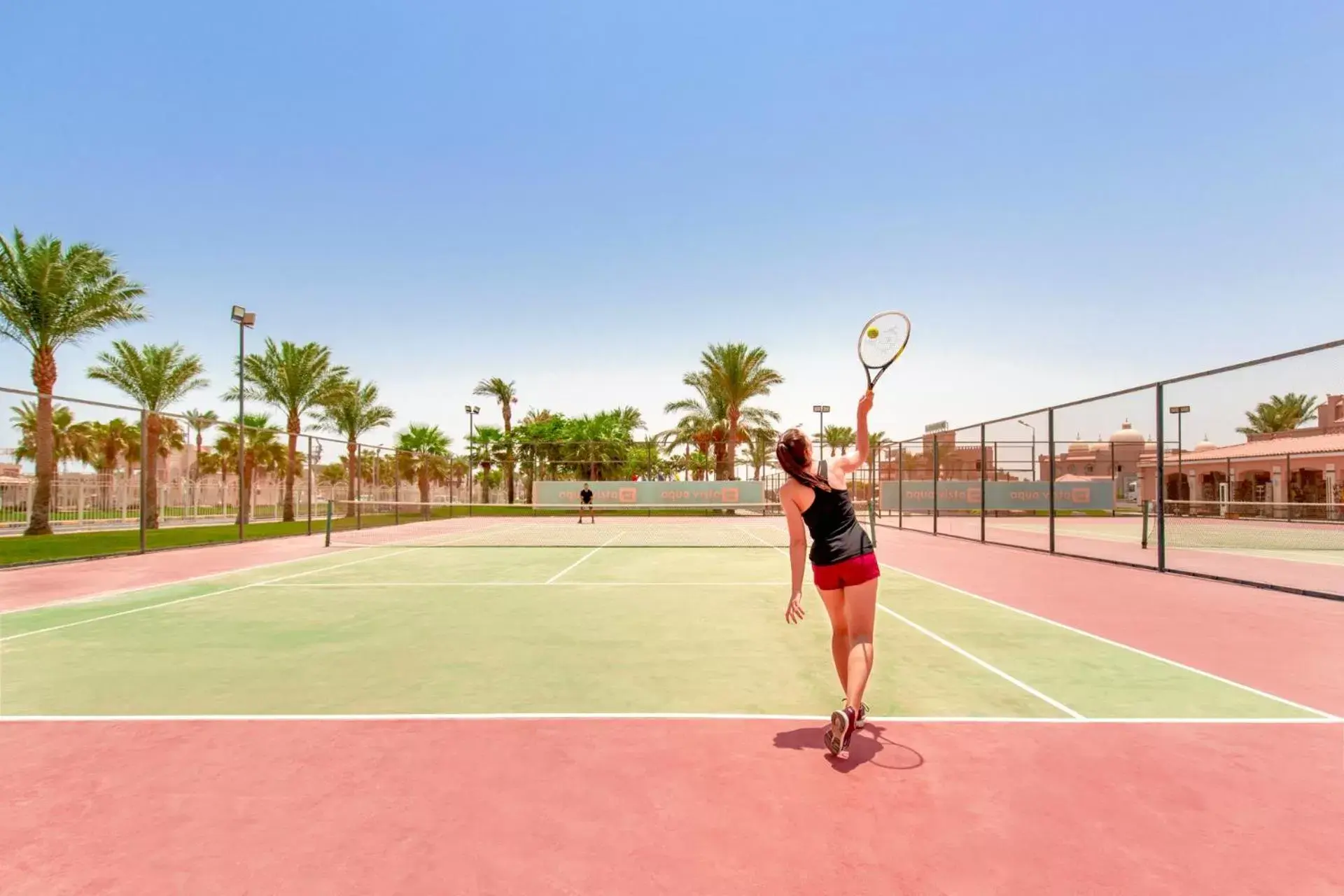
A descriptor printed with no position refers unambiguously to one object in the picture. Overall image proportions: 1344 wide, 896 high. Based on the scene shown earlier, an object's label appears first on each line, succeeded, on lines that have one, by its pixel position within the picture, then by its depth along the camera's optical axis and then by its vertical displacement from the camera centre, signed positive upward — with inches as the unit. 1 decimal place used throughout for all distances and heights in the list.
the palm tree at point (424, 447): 2091.5 +62.5
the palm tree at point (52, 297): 919.0 +222.9
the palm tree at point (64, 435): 1626.5 +81.1
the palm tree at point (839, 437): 2373.3 +110.7
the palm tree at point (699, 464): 1791.3 +13.2
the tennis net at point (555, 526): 813.9 -87.0
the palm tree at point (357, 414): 1533.0 +119.0
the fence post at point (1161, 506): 468.1 -22.7
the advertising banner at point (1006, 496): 1435.8 -51.5
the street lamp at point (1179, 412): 654.5 +56.5
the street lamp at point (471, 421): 1983.3 +133.2
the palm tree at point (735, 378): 1565.0 +201.0
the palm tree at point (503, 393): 2108.8 +221.8
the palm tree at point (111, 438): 1913.1 +76.8
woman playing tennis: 161.3 -19.4
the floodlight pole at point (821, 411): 1704.0 +139.2
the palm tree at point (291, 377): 1301.7 +165.9
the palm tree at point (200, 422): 746.9 +50.1
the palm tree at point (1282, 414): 1775.3 +144.6
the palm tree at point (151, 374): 1185.4 +155.4
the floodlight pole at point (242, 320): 849.5 +174.5
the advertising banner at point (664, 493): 1433.3 -48.2
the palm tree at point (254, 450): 1774.1 +49.5
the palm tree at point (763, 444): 1673.2 +59.1
